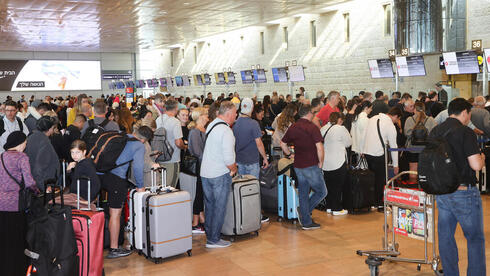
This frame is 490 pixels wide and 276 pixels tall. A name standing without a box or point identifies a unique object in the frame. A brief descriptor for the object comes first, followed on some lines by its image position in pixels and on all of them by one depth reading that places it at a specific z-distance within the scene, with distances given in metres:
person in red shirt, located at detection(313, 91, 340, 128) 8.23
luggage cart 4.58
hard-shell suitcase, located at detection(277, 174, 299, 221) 6.98
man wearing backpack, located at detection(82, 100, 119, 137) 6.63
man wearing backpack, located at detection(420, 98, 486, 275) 3.93
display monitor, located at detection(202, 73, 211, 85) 24.30
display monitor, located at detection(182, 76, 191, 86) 26.78
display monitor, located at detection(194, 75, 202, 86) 24.98
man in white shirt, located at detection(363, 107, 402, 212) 7.20
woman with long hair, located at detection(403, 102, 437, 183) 8.51
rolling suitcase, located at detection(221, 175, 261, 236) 6.07
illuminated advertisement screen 36.12
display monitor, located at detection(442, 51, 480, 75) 11.91
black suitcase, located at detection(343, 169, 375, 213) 7.32
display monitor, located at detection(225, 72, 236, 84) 22.31
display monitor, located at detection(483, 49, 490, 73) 11.09
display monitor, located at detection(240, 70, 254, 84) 21.19
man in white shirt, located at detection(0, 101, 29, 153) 7.51
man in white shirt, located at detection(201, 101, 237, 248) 5.62
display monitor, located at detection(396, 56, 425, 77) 13.61
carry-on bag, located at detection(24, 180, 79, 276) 3.80
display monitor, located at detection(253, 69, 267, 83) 20.59
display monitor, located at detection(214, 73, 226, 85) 22.98
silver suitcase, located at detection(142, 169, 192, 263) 5.24
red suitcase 4.17
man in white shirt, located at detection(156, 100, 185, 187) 6.69
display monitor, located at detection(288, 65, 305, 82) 17.90
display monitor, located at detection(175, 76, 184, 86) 27.26
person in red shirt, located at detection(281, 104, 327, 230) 6.36
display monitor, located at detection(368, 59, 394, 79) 14.84
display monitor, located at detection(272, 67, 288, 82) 19.39
